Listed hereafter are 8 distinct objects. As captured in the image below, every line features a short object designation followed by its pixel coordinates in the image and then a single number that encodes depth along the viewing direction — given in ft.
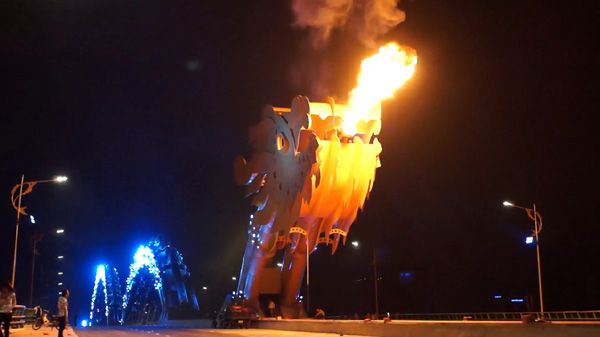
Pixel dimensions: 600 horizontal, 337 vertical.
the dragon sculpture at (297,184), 155.63
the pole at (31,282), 189.88
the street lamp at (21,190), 114.93
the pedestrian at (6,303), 64.03
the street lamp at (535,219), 134.62
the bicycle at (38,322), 126.90
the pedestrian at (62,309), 79.92
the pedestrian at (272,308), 186.39
